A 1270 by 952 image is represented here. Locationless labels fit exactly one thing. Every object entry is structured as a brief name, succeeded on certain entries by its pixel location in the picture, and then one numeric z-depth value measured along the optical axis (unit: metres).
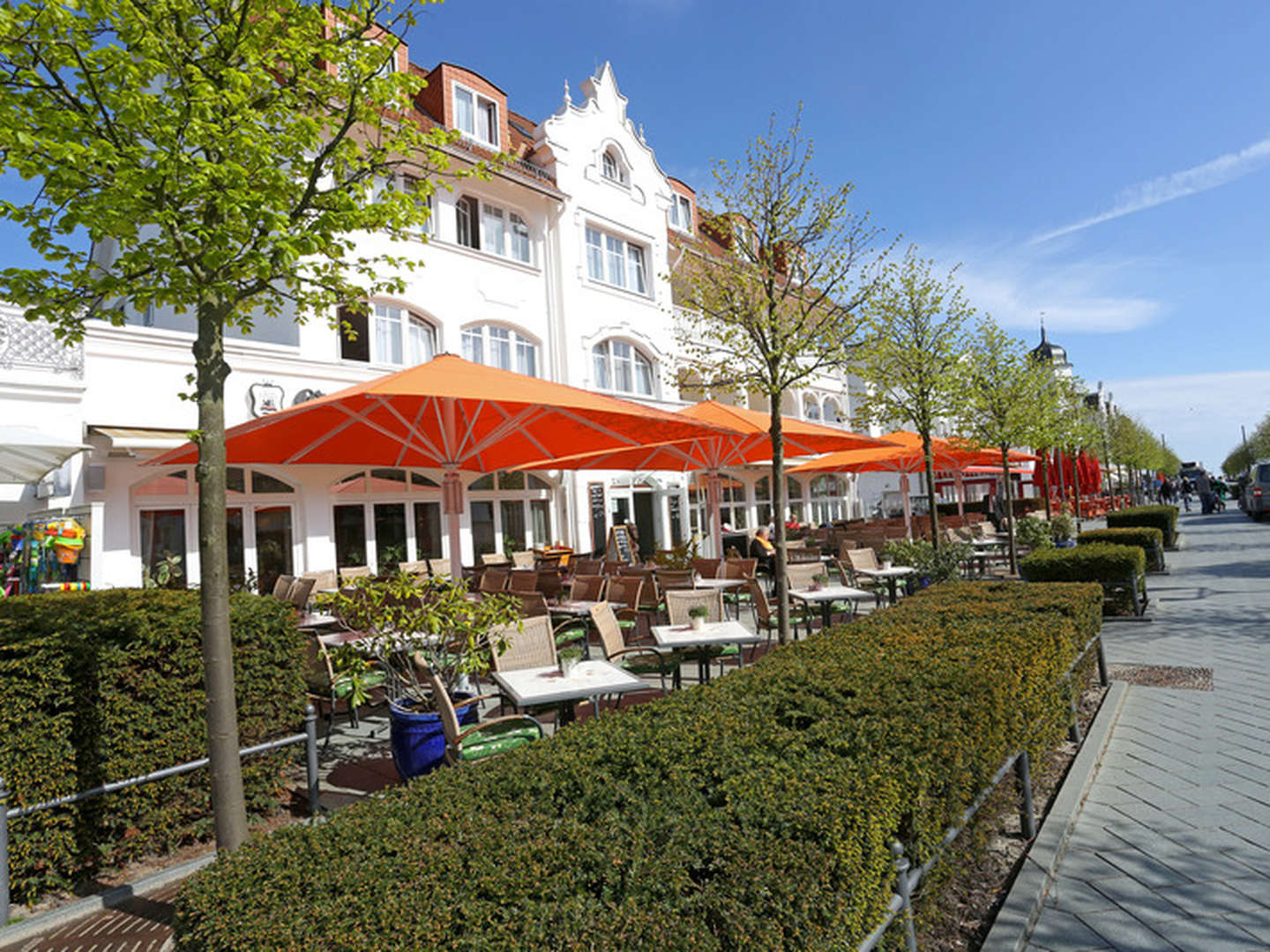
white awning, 7.23
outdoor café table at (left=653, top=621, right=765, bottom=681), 6.12
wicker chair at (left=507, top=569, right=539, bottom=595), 9.63
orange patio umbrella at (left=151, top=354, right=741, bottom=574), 6.26
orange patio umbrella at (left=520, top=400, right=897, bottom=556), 10.97
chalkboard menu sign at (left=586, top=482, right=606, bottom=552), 18.00
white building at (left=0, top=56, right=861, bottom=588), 10.62
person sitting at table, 12.23
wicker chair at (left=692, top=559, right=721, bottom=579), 11.05
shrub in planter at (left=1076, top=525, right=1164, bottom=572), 13.09
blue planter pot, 4.40
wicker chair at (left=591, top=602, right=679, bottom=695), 6.41
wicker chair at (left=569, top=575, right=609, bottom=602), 9.42
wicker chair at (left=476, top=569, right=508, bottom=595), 10.38
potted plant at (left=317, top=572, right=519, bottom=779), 4.42
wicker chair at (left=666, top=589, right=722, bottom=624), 7.40
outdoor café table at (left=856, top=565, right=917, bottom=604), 9.77
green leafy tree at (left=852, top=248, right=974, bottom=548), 13.08
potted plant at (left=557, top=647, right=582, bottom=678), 5.16
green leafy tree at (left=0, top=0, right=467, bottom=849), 3.04
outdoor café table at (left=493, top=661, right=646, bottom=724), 4.57
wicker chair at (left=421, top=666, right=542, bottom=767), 4.07
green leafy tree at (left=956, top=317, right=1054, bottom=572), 14.48
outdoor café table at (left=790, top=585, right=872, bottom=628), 8.05
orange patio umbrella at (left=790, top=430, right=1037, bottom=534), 15.38
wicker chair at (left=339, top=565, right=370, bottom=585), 10.75
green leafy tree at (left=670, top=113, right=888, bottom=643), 8.04
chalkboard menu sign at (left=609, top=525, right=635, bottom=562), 17.59
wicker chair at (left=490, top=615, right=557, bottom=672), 5.73
